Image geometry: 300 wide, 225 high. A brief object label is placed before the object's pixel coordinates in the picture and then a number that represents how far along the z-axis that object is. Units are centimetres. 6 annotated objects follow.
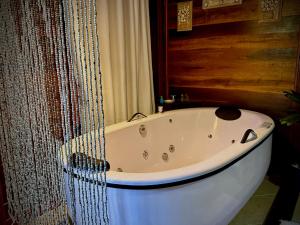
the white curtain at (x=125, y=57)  217
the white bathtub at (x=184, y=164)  116
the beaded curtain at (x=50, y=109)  106
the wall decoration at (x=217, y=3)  230
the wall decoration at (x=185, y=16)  259
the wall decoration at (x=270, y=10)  211
